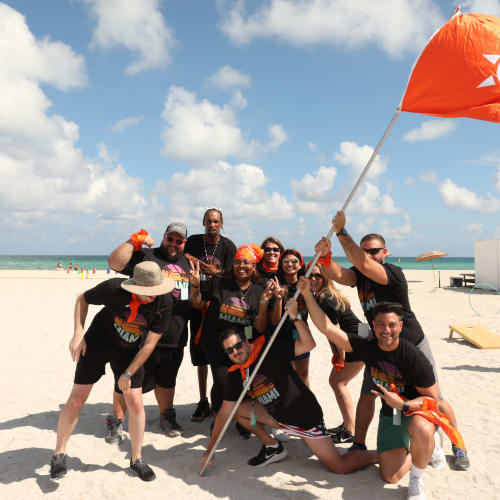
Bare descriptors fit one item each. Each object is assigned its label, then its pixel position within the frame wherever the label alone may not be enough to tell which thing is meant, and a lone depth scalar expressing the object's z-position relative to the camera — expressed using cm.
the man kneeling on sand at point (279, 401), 389
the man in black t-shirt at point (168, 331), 453
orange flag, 373
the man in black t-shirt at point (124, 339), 374
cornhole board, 912
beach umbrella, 2252
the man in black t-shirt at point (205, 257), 496
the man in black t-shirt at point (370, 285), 367
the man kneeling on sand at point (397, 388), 329
